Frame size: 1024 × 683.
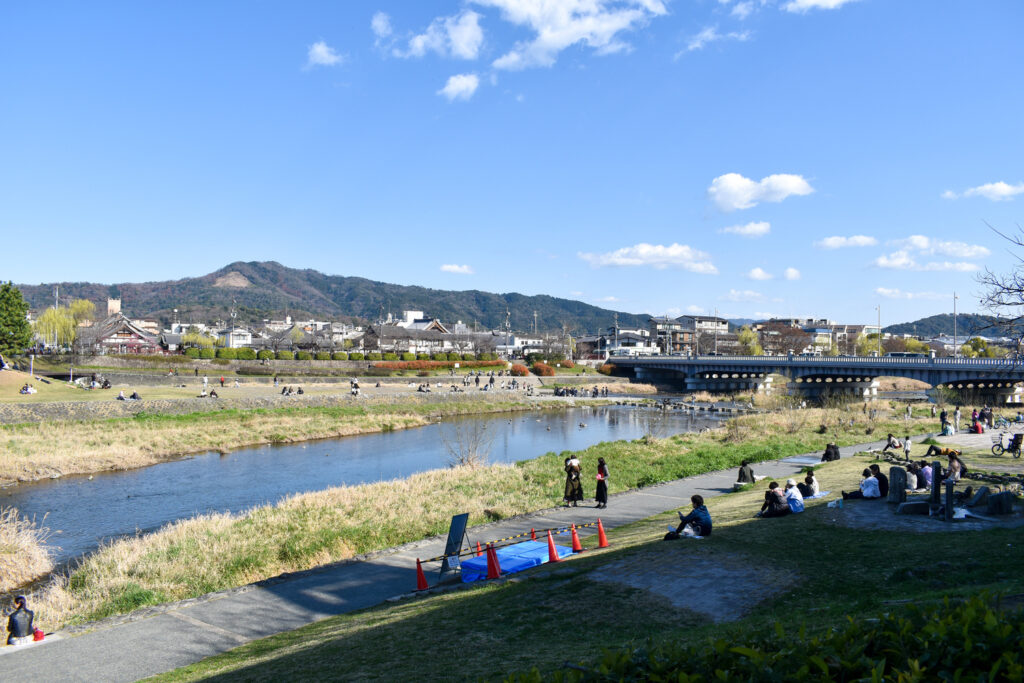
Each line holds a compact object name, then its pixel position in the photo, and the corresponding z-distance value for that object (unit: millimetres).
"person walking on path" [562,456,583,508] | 17844
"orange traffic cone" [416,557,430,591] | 11852
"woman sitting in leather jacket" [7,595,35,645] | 9898
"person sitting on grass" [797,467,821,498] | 16344
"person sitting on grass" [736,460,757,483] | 20109
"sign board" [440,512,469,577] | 12547
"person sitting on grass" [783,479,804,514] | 14125
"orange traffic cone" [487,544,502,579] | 11734
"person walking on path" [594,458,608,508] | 17438
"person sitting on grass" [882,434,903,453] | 24755
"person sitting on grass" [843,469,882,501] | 14680
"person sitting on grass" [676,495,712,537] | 12070
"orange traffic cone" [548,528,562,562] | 12539
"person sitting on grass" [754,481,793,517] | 13805
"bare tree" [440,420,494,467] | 27464
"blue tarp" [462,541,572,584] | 11930
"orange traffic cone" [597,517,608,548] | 13291
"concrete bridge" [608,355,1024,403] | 54250
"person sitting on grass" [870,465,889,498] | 14891
